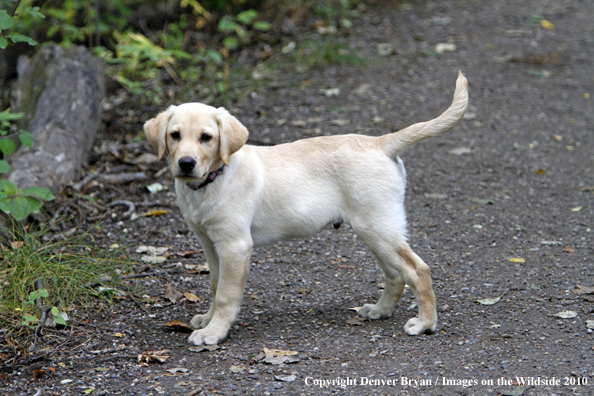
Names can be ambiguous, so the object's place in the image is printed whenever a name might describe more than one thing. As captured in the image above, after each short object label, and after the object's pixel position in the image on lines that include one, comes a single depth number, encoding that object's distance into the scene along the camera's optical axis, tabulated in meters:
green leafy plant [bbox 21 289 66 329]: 6.51
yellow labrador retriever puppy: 6.73
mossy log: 10.78
